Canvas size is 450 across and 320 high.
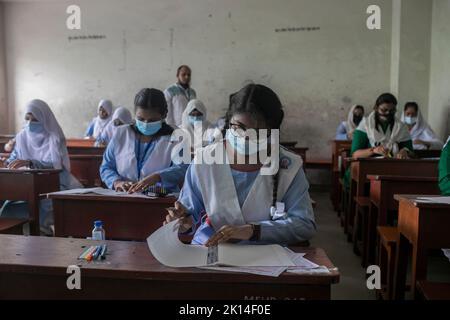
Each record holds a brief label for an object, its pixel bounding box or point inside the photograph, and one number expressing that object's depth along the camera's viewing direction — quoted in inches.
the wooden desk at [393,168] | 126.8
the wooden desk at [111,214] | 79.7
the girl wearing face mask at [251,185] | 55.5
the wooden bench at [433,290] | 58.7
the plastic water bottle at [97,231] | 66.7
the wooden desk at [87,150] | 173.8
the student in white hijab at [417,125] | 229.3
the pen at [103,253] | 47.0
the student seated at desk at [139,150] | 98.6
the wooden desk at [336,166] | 204.9
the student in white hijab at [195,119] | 198.7
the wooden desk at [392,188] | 103.7
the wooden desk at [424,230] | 67.7
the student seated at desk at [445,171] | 87.4
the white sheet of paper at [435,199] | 69.4
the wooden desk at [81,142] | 236.9
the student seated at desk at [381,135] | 149.4
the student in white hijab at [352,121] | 263.0
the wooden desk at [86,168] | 153.9
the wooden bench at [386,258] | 85.7
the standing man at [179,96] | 230.4
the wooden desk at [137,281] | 42.1
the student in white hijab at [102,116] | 271.9
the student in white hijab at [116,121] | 226.0
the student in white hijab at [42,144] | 126.7
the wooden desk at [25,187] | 106.0
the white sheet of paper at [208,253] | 44.5
